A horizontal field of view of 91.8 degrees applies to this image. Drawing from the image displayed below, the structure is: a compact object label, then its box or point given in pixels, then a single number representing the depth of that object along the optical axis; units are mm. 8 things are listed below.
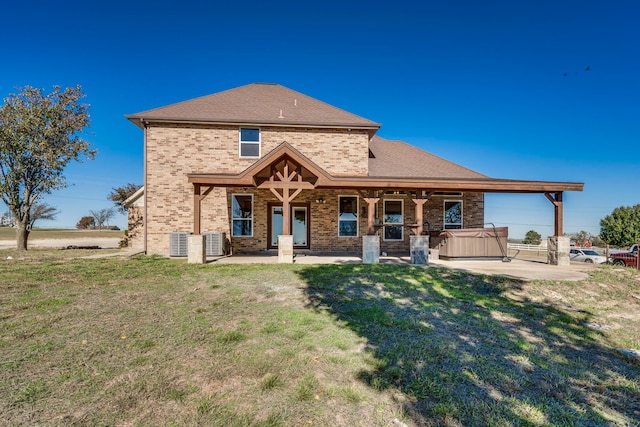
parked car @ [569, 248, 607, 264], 21947
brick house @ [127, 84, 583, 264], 13453
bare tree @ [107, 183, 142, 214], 29981
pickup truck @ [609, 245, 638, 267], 16256
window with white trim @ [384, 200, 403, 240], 14922
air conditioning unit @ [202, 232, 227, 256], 12727
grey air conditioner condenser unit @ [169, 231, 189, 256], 12438
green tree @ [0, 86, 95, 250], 14719
